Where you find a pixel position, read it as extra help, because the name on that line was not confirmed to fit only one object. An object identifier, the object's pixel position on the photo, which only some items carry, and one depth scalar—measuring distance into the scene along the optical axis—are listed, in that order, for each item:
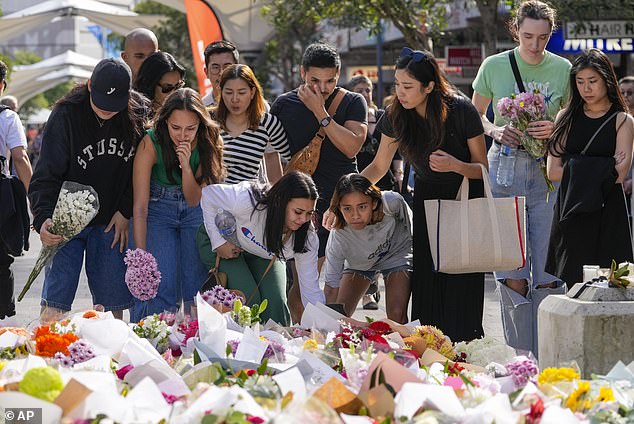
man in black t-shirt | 12.15
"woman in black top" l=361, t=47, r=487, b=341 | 11.00
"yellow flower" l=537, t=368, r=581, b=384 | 6.79
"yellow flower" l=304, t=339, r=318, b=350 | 7.81
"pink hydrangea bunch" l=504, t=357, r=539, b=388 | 7.19
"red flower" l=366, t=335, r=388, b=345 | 7.93
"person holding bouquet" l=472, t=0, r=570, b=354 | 11.68
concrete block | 8.25
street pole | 54.96
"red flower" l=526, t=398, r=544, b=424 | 5.91
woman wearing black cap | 10.60
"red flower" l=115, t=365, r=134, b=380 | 7.21
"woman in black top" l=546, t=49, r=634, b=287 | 11.23
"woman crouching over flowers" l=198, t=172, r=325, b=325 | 10.74
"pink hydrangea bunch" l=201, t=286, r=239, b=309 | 9.48
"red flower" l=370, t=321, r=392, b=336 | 8.84
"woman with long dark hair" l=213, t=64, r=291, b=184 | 11.63
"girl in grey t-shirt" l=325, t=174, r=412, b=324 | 11.73
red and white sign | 39.58
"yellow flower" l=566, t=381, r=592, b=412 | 6.29
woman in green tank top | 10.96
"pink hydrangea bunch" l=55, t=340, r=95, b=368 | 7.29
